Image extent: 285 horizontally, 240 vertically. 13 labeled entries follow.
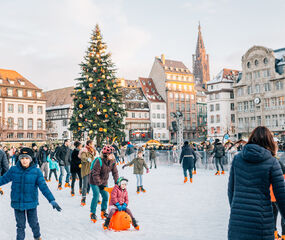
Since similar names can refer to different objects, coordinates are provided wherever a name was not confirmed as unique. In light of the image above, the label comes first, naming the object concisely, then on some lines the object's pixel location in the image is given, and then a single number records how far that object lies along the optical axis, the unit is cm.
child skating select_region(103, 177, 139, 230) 666
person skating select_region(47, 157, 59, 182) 1593
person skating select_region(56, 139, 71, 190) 1291
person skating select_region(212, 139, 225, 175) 1728
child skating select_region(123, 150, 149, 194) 1212
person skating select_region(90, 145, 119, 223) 752
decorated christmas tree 2867
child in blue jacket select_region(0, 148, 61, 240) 524
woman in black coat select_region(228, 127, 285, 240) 316
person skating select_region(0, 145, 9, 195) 894
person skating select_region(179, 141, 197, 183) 1465
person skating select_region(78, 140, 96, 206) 950
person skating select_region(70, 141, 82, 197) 1060
